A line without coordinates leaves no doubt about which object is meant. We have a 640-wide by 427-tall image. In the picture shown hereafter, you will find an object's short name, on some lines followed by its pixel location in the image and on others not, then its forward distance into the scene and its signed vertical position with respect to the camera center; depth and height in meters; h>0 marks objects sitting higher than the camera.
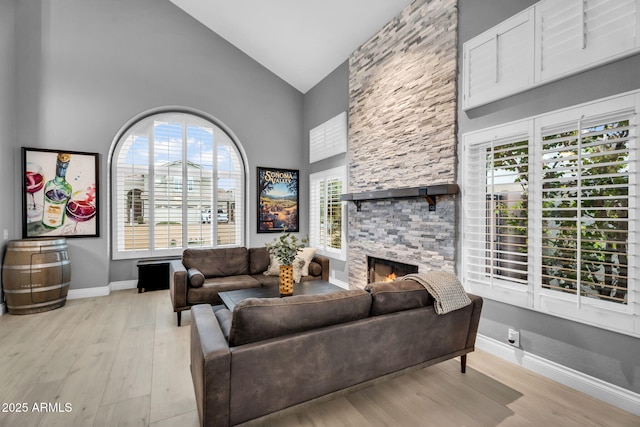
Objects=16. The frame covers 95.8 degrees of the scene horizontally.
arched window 5.06 +0.46
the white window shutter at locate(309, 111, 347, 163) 5.09 +1.40
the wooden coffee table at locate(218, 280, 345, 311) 3.03 -0.91
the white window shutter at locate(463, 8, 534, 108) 2.56 +1.45
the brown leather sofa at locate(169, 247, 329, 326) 3.50 -0.87
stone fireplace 3.27 +1.00
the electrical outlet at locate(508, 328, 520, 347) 2.66 -1.17
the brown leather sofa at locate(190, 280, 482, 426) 1.51 -0.82
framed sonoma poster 6.07 +0.26
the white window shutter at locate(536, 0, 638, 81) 2.02 +1.36
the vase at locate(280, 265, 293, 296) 3.11 -0.75
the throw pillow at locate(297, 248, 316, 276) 4.38 -0.69
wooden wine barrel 3.75 -0.85
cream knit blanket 2.18 -0.61
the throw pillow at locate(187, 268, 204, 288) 3.53 -0.83
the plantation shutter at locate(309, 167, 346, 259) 5.26 -0.01
